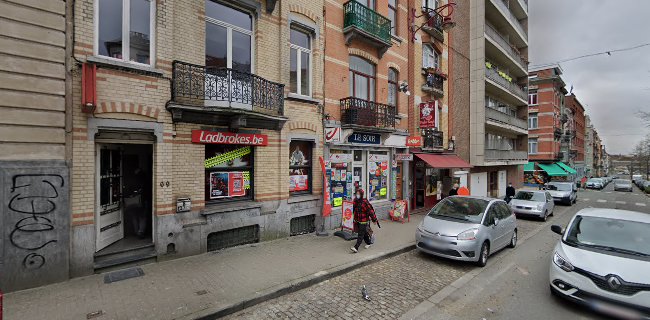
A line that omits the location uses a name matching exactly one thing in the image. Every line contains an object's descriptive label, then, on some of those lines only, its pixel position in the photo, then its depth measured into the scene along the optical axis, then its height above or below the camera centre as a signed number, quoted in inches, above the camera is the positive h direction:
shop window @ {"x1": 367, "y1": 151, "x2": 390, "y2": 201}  485.1 -28.2
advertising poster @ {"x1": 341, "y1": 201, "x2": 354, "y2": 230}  368.2 -75.0
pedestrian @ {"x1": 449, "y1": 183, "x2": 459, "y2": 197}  541.3 -60.0
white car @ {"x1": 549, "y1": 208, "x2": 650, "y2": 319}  170.1 -67.7
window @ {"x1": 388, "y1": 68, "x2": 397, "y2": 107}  527.8 +135.1
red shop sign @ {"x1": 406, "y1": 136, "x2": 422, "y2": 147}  522.0 +33.2
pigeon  209.3 -100.5
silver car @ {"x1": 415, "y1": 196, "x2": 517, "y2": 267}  274.7 -71.7
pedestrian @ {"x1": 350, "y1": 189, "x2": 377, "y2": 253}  305.1 -60.0
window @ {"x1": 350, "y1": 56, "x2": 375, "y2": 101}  459.5 +133.2
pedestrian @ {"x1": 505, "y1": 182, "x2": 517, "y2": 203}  620.4 -73.4
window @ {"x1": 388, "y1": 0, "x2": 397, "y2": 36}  530.3 +271.7
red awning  549.6 -1.4
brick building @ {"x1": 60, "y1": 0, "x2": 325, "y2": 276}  232.8 +32.3
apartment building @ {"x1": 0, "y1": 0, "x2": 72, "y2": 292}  197.5 +11.3
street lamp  499.2 +265.9
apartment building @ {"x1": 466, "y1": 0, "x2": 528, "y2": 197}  747.4 +205.1
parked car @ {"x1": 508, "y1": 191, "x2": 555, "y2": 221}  542.3 -87.0
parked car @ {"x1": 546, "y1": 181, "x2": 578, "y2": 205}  789.2 -89.8
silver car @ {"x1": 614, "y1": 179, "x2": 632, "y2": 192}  1551.8 -141.5
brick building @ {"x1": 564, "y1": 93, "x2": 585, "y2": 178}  1988.2 +196.0
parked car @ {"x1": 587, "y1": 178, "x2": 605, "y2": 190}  1634.8 -139.2
